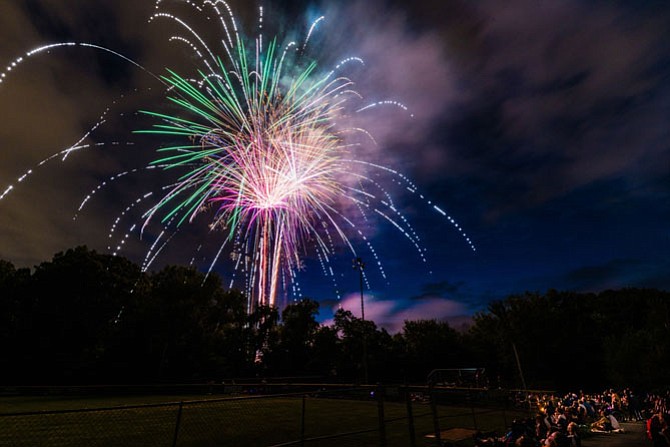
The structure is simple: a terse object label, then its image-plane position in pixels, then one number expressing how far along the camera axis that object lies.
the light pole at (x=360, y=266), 36.66
